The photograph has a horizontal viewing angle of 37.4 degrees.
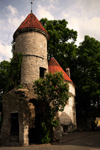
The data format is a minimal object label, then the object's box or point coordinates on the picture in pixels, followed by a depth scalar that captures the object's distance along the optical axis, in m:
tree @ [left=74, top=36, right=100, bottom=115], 21.16
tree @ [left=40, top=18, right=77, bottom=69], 23.33
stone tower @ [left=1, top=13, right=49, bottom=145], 11.94
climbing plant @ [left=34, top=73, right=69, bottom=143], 11.63
